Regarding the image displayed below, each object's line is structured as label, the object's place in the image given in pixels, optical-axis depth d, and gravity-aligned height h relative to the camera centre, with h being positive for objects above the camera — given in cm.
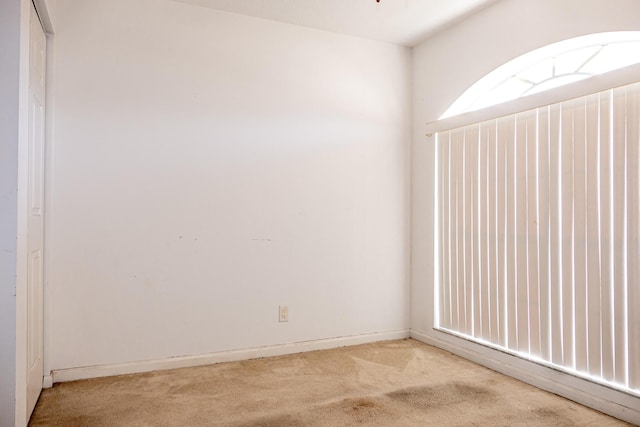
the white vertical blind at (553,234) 228 -10
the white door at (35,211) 218 +6
